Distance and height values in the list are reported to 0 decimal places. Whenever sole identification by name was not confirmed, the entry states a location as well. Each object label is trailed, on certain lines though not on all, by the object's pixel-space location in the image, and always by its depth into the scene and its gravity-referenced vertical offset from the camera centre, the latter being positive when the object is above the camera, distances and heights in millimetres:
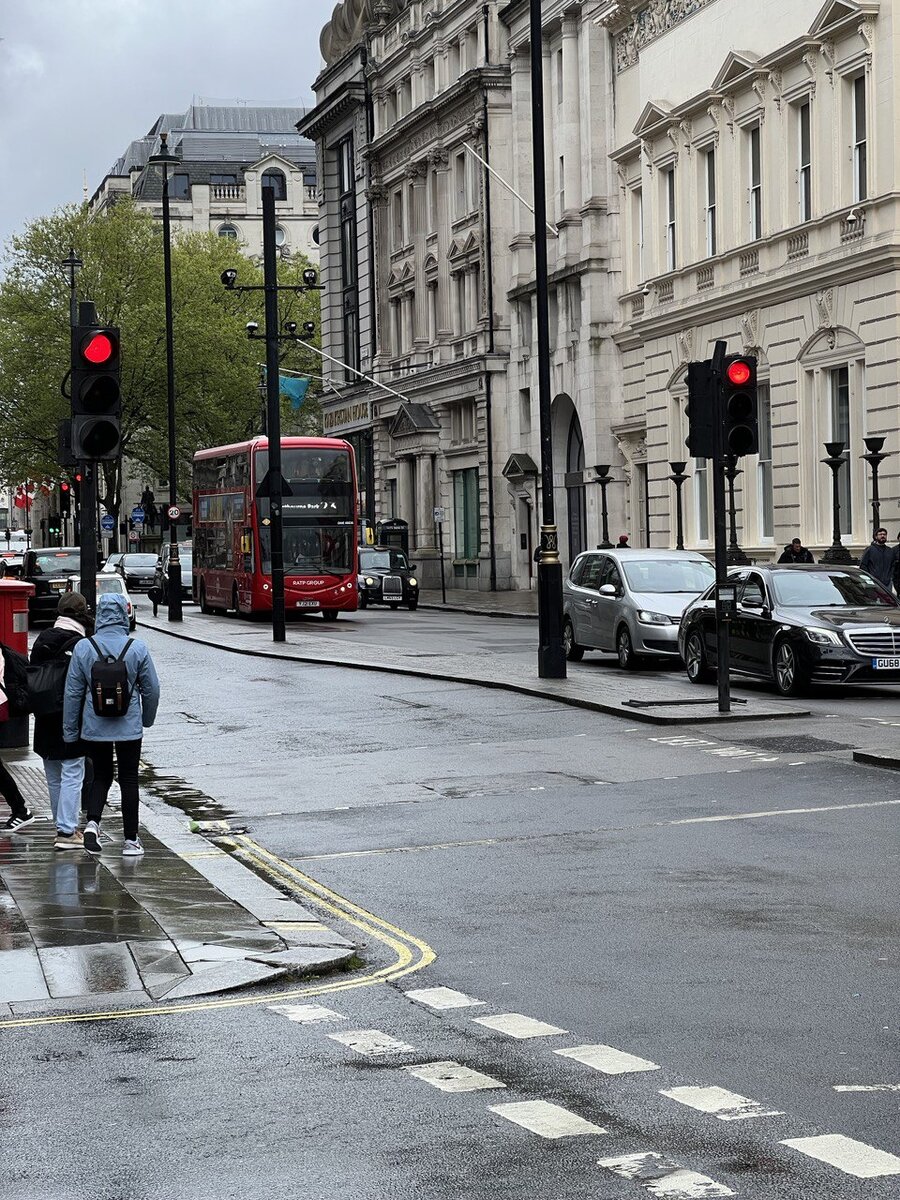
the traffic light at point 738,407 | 19094 +1112
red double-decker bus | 44750 +209
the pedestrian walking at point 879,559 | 31609 -583
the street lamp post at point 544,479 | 24156 +615
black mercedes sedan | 21469 -1153
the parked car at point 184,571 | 59844 -1009
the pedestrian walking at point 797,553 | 34750 -502
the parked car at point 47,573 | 43188 -715
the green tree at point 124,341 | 82688 +8361
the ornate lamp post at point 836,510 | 34562 +224
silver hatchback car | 26219 -949
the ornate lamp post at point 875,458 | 34062 +1074
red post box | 17859 -739
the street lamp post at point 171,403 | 44938 +3355
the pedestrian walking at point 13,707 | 13102 -1072
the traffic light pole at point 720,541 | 19000 -148
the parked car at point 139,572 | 72000 -1145
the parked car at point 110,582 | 30992 -666
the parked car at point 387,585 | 54750 -1399
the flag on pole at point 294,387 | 65250 +4816
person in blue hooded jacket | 12109 -1057
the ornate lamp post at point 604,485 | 50406 +1128
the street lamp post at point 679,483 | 44094 +955
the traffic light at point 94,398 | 13359 +939
